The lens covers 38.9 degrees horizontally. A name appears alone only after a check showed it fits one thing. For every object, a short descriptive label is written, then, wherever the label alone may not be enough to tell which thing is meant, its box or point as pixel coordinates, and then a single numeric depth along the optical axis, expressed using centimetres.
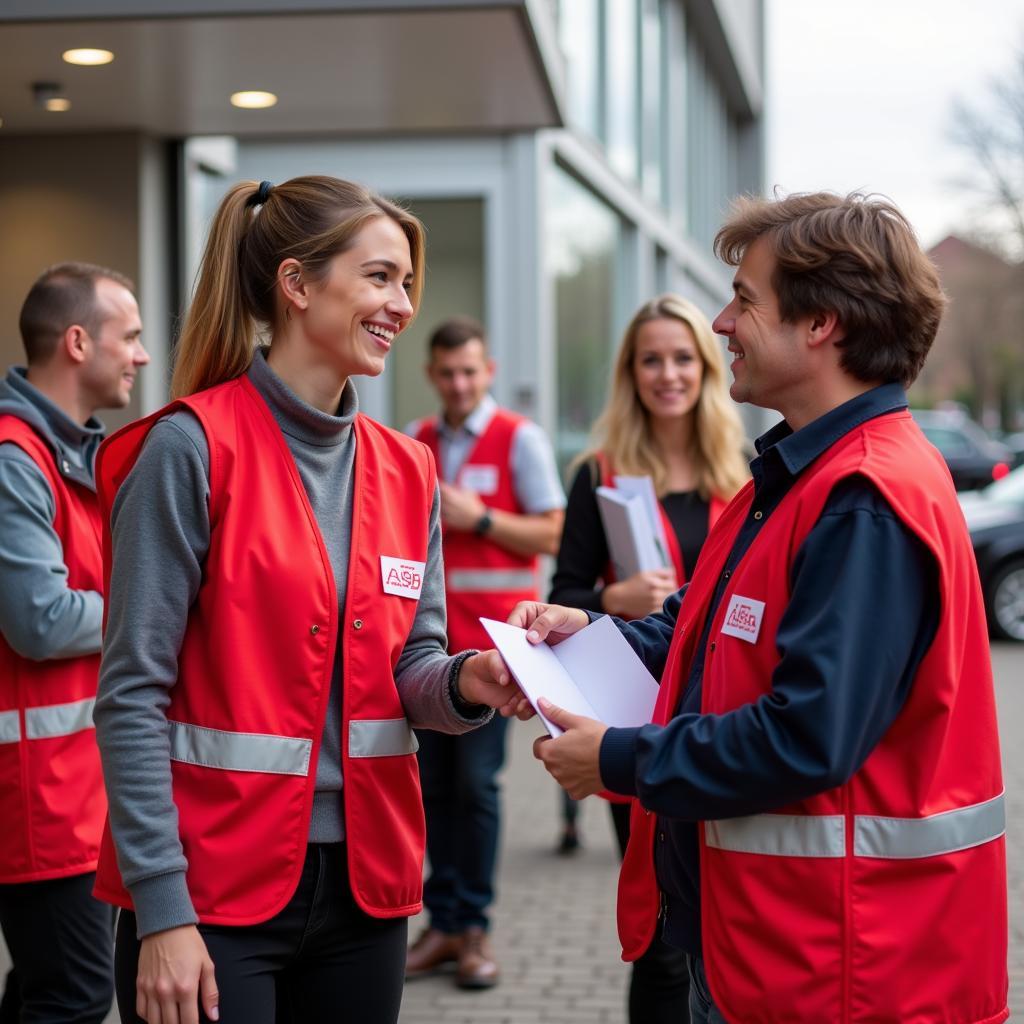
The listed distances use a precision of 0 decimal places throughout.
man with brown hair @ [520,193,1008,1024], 201
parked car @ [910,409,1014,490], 2416
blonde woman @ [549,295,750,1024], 435
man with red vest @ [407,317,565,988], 513
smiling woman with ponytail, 227
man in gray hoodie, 316
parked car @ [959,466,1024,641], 1362
